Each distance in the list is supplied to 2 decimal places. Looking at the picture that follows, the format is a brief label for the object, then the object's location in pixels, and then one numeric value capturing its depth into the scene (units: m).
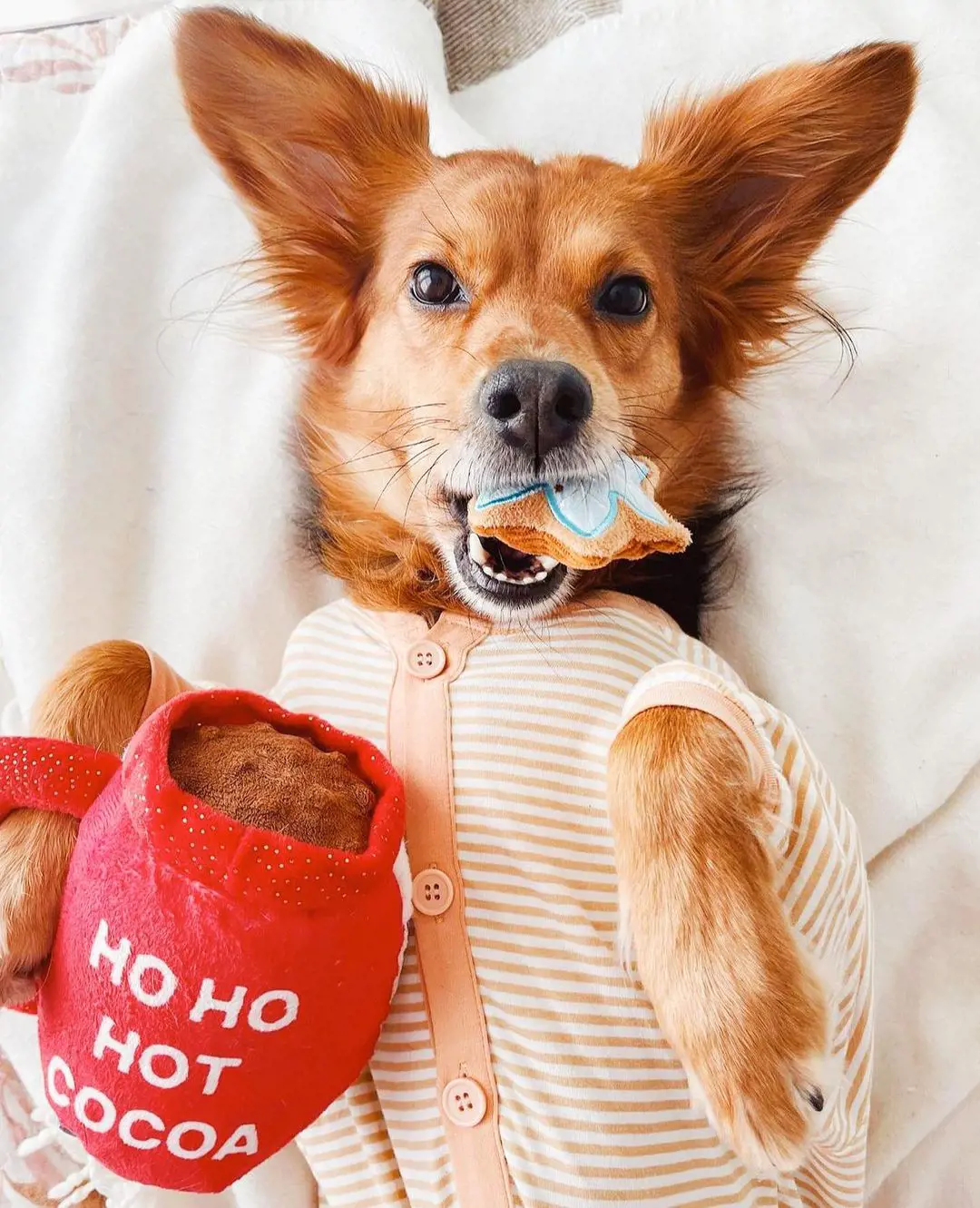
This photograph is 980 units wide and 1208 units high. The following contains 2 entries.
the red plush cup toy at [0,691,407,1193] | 0.41
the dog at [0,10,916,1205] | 0.42
